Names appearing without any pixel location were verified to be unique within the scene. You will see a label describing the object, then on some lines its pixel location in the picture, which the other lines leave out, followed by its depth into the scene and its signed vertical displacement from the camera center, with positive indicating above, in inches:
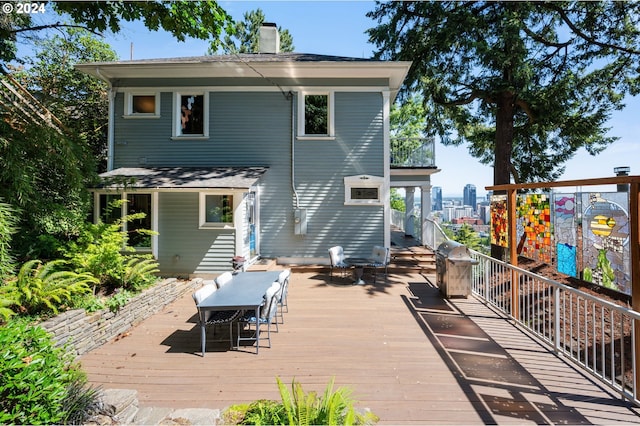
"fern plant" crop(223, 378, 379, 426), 94.3 -64.5
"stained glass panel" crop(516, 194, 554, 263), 190.2 -3.3
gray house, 390.6 +102.2
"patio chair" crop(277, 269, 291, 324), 209.3 -50.0
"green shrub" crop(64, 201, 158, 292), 224.2 -31.5
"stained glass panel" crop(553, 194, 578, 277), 163.6 -6.6
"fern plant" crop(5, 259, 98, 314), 166.4 -41.2
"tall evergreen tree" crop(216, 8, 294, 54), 975.0 +612.7
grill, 253.6 -41.9
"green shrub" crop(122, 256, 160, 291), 232.7 -45.8
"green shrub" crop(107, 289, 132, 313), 196.6 -55.4
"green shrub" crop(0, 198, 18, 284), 183.9 -11.9
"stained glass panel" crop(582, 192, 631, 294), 133.0 -9.6
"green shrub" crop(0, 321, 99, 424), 87.4 -51.5
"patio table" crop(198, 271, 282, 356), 166.4 -46.9
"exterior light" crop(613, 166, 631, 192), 151.3 +26.1
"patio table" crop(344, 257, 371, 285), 317.4 -48.3
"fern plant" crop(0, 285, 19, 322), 137.8 -41.5
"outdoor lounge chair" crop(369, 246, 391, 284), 323.2 -43.3
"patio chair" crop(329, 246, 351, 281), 328.8 -43.9
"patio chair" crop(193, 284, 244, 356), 169.4 -58.0
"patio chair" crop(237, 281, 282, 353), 175.3 -56.7
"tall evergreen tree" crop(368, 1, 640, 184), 390.9 +227.9
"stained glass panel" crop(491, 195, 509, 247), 235.6 -0.4
